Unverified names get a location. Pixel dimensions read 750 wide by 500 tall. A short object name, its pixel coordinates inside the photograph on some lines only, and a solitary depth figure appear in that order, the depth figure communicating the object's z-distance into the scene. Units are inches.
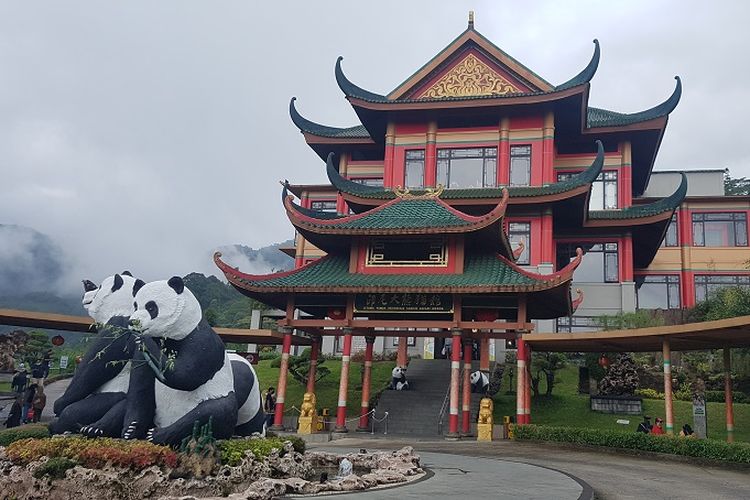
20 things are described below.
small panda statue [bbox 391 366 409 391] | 1045.8
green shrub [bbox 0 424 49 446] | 465.1
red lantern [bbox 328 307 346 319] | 903.1
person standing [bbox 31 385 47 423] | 785.6
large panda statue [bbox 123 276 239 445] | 407.8
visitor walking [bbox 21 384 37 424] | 776.3
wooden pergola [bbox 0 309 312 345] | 764.6
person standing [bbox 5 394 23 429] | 746.9
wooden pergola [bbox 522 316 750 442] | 596.1
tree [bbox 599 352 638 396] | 978.1
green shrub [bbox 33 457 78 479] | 364.5
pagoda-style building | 845.8
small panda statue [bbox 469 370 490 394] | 1032.8
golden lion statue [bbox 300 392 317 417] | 848.4
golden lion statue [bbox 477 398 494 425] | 804.0
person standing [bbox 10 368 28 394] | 855.1
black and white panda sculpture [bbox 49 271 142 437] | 421.7
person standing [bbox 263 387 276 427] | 995.9
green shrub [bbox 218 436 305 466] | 408.5
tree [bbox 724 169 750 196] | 2561.5
